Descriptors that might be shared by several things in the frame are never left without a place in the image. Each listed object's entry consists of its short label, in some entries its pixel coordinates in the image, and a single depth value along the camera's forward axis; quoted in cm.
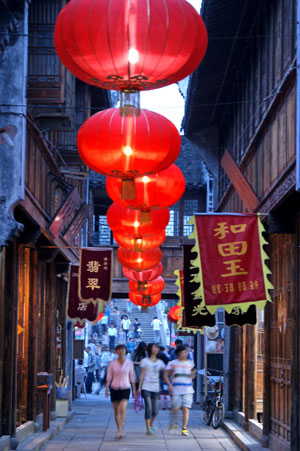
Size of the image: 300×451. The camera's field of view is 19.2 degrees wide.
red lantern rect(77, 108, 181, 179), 1119
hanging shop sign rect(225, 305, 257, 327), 1778
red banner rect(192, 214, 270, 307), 1352
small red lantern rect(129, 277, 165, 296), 2625
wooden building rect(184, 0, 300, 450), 1427
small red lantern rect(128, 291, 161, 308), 2742
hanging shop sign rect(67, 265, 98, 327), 2483
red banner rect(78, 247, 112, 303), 2244
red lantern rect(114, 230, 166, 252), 1823
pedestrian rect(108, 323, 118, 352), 4772
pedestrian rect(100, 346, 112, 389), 3782
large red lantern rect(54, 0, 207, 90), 895
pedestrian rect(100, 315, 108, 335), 5468
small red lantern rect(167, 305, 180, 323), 3405
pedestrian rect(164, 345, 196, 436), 1884
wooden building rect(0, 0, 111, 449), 1517
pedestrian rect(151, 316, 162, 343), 5211
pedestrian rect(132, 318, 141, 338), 5260
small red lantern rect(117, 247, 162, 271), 2095
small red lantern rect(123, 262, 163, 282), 2416
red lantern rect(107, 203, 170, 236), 1747
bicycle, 2294
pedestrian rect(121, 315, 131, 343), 4988
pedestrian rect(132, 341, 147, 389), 2935
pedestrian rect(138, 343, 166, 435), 1936
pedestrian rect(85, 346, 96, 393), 3903
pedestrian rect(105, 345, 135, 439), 1920
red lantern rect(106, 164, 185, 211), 1455
